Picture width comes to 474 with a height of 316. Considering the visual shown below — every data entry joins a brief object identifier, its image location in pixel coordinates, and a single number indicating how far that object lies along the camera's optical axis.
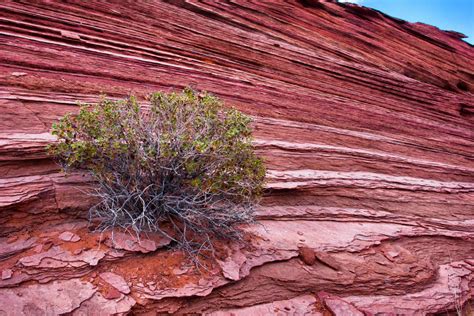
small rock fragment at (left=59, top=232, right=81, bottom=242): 3.62
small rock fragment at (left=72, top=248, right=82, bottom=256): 3.45
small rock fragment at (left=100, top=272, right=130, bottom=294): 3.28
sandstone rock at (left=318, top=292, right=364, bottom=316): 3.95
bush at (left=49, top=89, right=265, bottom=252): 3.93
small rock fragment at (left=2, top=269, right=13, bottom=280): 3.04
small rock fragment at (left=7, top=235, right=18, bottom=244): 3.44
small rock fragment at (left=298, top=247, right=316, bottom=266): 4.47
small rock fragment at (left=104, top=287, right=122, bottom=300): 3.18
